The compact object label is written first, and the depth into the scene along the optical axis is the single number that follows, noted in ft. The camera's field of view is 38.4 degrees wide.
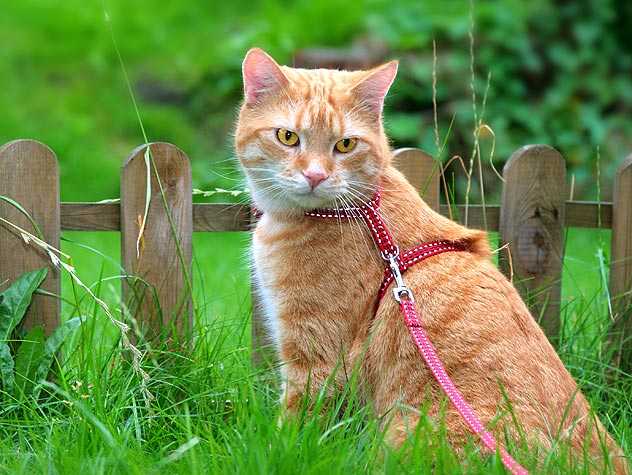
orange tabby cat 8.59
